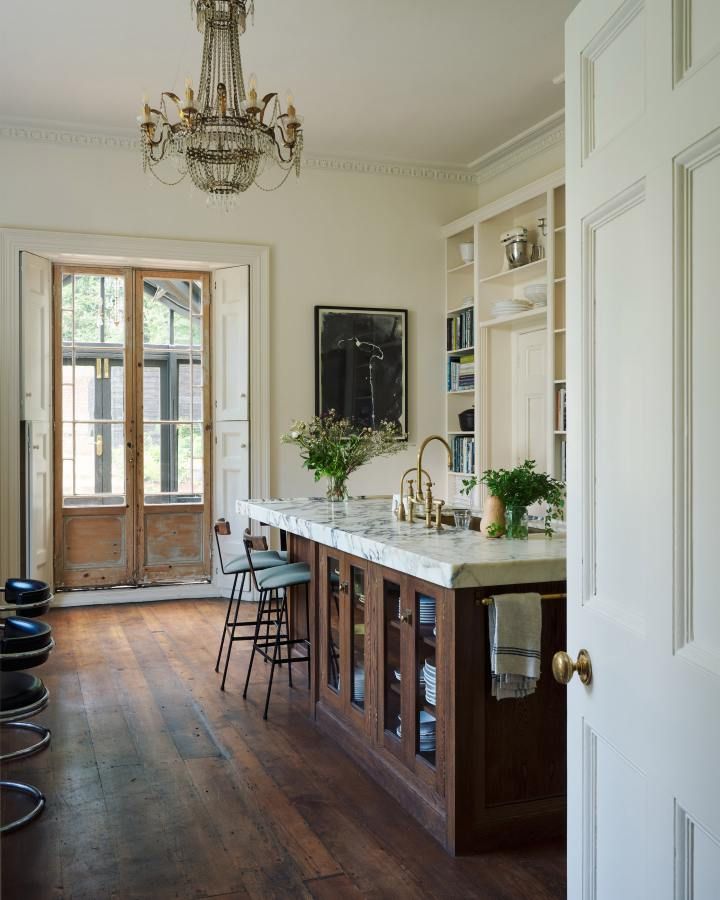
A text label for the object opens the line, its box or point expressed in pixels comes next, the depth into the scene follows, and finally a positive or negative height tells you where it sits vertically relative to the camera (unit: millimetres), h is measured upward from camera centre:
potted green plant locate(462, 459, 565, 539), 3215 -197
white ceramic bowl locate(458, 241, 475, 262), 7324 +1646
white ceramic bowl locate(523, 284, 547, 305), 6371 +1121
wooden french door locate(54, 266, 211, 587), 7090 +144
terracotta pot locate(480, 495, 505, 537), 3309 -300
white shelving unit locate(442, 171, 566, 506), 6434 +877
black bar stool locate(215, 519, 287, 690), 4777 -675
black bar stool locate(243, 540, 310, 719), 4195 -689
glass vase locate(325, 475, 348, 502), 4988 -273
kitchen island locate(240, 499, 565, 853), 2768 -873
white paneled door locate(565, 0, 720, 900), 1132 -5
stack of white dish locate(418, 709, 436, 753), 2971 -1011
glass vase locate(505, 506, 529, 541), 3301 -315
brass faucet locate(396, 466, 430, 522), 3945 -302
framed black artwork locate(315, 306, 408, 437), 7332 +684
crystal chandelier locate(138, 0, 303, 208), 4027 +1533
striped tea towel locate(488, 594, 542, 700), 2725 -643
